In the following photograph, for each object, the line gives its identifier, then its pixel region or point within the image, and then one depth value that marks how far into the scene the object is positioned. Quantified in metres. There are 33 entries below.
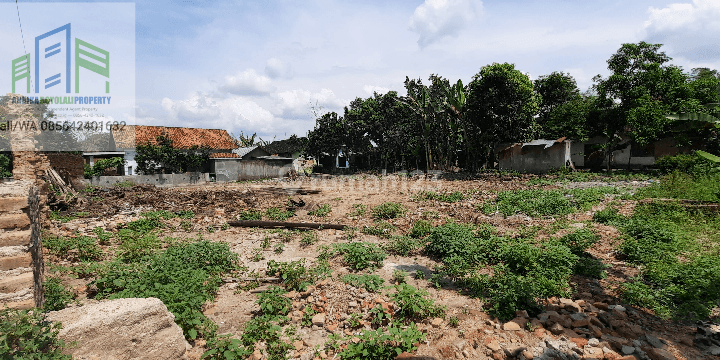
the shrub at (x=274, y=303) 4.07
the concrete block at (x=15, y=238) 3.04
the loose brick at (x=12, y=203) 3.06
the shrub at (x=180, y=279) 3.72
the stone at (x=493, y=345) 3.22
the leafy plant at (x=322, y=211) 10.19
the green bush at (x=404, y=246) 6.39
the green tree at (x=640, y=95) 16.42
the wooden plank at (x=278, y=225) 8.62
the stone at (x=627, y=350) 3.01
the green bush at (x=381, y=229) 7.76
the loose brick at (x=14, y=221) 3.06
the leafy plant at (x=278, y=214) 9.73
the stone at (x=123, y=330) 2.74
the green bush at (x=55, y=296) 3.70
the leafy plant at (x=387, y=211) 9.47
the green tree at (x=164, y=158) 21.03
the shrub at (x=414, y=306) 3.88
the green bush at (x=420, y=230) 7.52
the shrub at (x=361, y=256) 5.61
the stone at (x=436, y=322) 3.71
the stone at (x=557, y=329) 3.43
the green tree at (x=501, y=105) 19.44
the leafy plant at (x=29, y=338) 2.26
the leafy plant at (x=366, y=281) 4.67
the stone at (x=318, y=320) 3.89
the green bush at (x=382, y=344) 3.18
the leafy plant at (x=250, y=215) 9.60
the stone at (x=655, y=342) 3.17
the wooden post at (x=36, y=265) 3.25
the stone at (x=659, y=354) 2.88
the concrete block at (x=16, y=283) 2.95
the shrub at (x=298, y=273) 4.89
